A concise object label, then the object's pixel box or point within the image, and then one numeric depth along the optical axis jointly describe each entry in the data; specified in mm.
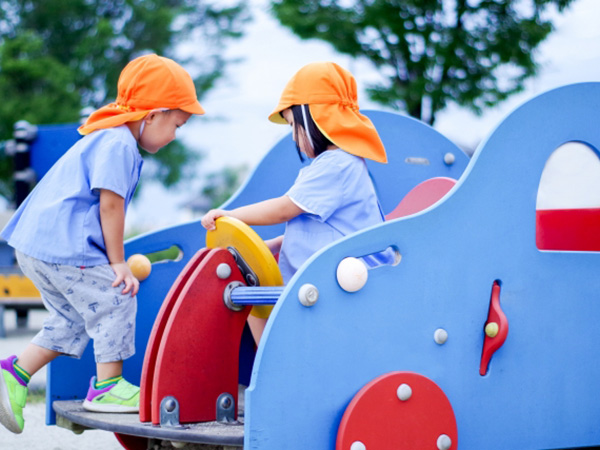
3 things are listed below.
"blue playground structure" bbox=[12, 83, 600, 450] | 3465
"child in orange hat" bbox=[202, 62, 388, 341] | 4441
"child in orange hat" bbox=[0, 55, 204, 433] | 4457
